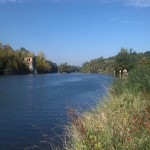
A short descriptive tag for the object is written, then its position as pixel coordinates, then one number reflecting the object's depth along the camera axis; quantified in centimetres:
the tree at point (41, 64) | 9414
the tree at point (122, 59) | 6017
